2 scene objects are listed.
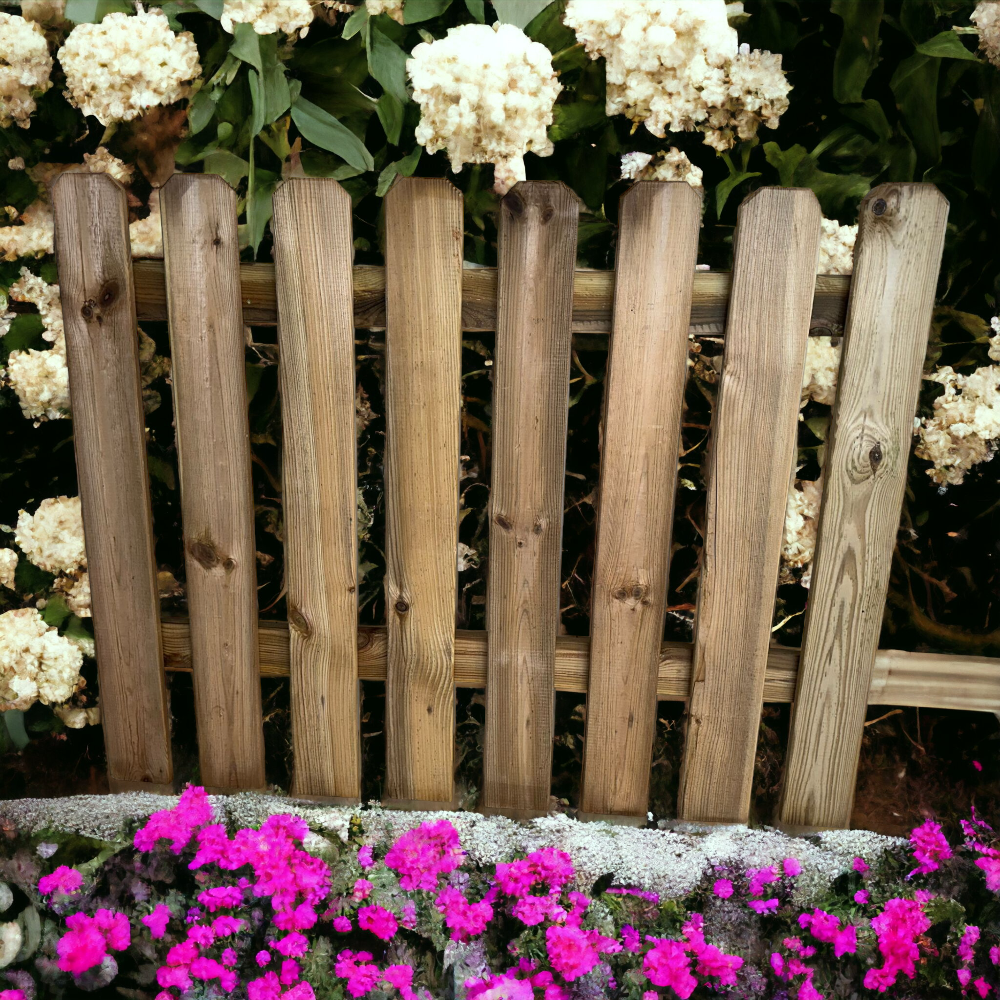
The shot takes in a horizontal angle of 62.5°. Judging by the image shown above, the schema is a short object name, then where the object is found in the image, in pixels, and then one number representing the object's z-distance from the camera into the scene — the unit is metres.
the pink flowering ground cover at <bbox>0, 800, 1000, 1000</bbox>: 1.49
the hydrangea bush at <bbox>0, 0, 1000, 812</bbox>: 1.49
